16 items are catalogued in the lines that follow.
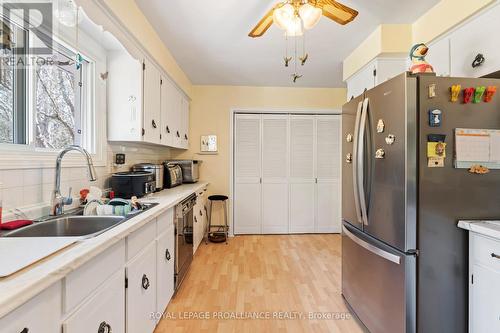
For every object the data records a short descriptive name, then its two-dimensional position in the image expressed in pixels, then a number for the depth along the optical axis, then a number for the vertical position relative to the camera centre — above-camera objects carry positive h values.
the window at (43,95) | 1.34 +0.45
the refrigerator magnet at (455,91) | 1.35 +0.42
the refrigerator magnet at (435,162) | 1.36 +0.03
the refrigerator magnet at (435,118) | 1.35 +0.27
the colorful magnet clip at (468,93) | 1.37 +0.41
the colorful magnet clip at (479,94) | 1.37 +0.41
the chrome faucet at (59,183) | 1.43 -0.11
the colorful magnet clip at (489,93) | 1.37 +0.41
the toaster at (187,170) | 3.42 -0.06
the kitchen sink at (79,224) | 1.35 -0.34
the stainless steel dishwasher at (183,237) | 2.18 -0.70
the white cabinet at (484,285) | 1.21 -0.61
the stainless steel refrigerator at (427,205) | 1.35 -0.21
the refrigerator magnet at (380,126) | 1.52 +0.26
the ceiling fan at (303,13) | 1.53 +0.98
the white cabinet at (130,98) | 2.14 +0.60
